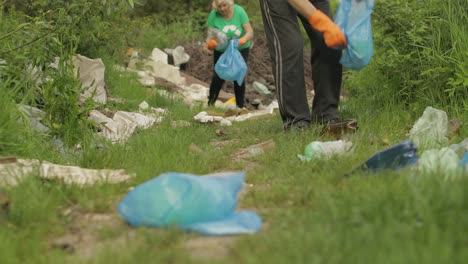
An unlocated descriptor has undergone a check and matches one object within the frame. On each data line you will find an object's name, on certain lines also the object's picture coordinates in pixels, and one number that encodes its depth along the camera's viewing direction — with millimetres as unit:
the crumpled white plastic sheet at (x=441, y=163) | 6251
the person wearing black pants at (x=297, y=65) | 10703
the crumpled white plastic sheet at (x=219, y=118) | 13797
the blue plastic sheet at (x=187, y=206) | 5719
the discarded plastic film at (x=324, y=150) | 8242
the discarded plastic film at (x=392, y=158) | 7219
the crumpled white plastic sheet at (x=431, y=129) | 8836
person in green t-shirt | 18062
